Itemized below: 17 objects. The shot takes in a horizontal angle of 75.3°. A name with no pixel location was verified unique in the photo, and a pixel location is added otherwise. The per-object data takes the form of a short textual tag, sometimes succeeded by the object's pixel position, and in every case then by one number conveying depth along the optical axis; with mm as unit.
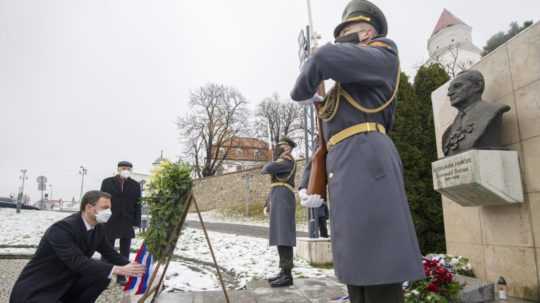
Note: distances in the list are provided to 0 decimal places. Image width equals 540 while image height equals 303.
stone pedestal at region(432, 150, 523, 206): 3295
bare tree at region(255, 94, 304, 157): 36844
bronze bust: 3496
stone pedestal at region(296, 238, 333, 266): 6730
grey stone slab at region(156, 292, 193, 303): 3994
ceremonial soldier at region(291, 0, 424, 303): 1589
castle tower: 40781
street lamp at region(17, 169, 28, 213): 19144
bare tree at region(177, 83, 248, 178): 34656
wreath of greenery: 3523
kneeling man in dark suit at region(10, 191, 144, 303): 2939
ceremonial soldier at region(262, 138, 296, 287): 4941
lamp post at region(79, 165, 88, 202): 43344
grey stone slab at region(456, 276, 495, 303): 3295
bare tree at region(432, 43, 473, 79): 38525
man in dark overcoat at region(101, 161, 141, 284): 5656
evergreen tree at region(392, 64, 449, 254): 7406
